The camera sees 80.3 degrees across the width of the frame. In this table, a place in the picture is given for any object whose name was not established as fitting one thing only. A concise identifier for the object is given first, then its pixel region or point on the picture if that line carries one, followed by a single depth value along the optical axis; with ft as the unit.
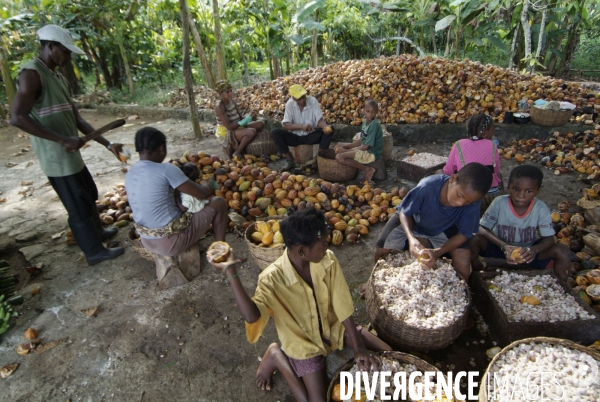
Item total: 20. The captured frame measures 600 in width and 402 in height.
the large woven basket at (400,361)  5.84
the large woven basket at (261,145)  17.34
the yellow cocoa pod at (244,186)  12.36
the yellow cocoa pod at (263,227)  9.34
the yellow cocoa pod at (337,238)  10.52
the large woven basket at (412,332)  6.48
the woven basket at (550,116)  16.47
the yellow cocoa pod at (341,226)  10.94
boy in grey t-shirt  7.48
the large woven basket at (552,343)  5.64
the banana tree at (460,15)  22.75
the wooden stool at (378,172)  14.62
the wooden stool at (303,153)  16.44
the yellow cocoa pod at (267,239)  8.92
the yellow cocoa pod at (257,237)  9.30
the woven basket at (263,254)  8.64
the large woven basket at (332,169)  14.44
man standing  8.37
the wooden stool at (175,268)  9.25
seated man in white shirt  16.01
